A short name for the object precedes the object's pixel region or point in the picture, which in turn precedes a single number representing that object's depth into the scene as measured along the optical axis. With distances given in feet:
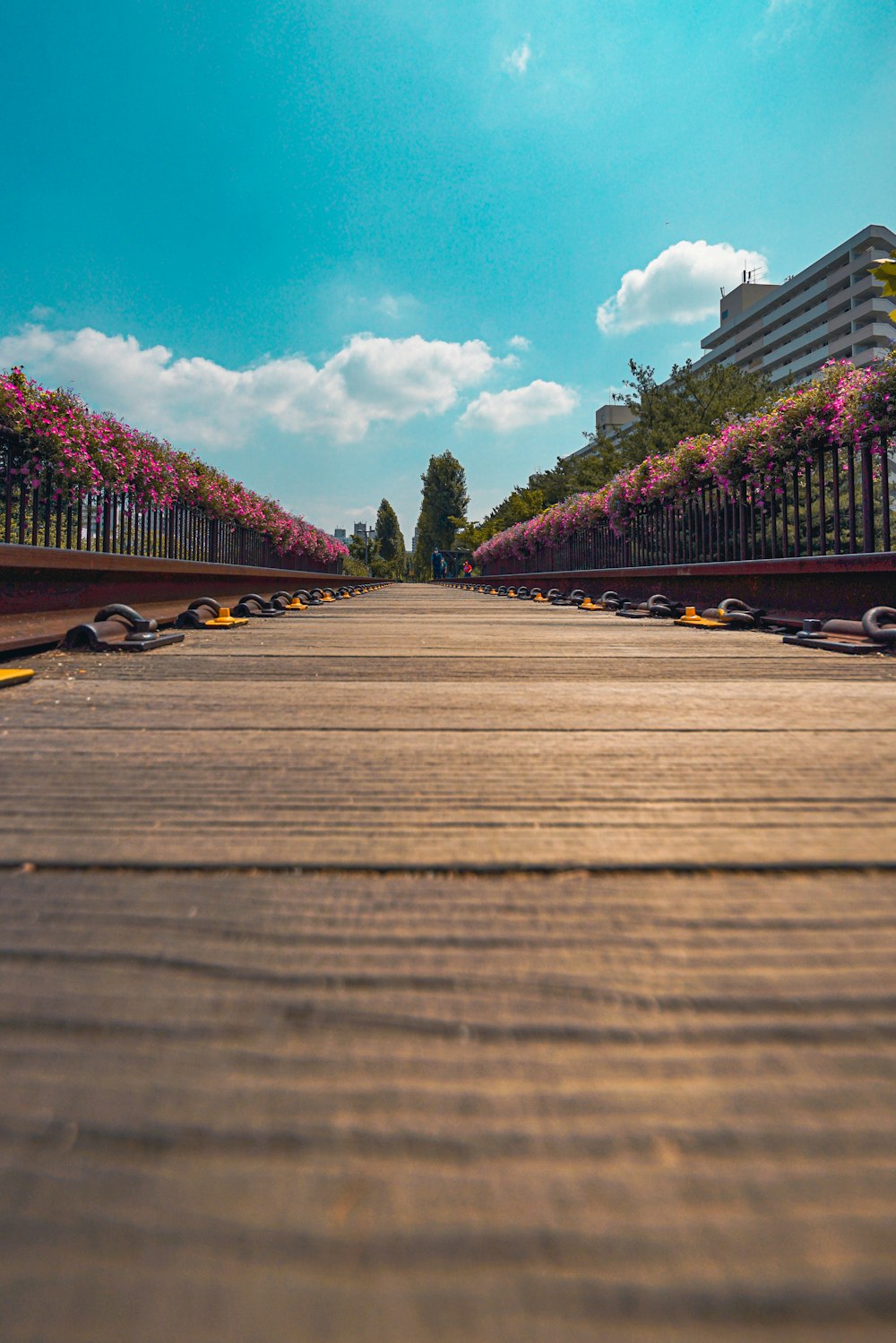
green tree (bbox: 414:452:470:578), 241.14
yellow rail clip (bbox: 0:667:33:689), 5.30
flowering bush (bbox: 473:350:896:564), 14.58
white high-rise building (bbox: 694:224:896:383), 181.06
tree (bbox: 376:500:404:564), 289.53
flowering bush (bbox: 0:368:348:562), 23.09
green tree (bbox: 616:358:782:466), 93.91
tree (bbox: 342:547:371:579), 231.46
